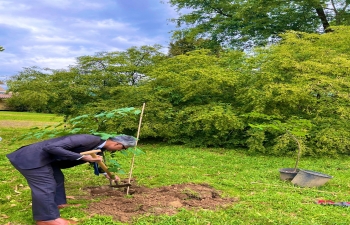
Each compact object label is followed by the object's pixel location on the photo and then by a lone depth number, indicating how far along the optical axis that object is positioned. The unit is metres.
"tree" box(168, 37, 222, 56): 17.91
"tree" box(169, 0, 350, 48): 15.24
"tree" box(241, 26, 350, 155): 8.28
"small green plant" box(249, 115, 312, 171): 6.30
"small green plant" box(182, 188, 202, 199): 4.48
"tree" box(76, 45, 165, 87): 11.14
